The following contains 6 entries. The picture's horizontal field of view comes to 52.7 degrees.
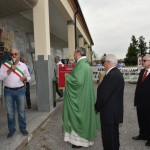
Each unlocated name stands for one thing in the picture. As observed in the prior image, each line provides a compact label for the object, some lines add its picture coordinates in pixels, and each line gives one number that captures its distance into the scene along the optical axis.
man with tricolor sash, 2.96
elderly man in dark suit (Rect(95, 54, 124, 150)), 2.17
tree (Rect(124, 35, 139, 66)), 34.72
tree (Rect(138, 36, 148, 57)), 44.33
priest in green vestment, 2.84
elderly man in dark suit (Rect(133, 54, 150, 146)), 2.93
